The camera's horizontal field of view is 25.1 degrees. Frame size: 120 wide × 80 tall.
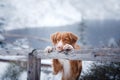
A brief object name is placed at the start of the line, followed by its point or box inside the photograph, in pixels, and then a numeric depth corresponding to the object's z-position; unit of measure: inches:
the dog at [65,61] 125.6
